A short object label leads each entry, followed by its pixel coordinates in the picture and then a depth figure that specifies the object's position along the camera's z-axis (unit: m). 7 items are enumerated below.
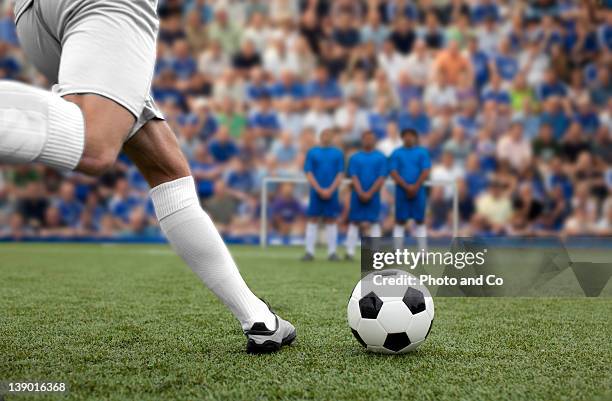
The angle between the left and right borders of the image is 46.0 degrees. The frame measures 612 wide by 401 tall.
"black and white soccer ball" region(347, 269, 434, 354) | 2.65
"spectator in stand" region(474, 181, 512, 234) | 11.19
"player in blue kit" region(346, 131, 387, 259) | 9.16
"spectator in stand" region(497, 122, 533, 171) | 11.47
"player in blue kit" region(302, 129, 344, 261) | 9.20
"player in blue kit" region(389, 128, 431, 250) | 8.93
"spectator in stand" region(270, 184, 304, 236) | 11.32
